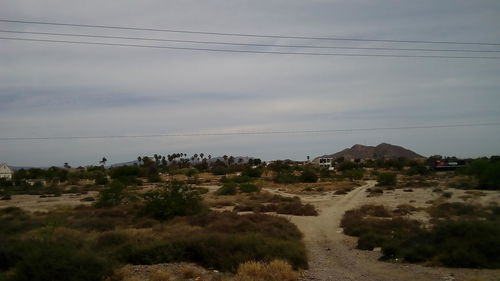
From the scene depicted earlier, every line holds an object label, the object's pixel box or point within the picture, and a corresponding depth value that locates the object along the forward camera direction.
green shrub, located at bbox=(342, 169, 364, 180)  103.81
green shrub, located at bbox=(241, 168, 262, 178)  115.76
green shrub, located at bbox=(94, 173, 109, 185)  98.85
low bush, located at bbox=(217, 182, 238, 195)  65.75
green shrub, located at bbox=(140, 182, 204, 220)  33.53
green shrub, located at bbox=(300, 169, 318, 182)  97.62
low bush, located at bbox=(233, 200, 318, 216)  38.78
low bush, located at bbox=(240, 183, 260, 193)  67.56
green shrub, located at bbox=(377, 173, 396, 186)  77.62
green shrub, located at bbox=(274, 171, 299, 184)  96.50
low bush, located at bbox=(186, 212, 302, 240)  23.50
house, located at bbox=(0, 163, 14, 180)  133.81
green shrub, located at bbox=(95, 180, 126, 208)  46.56
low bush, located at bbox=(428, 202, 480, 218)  33.16
